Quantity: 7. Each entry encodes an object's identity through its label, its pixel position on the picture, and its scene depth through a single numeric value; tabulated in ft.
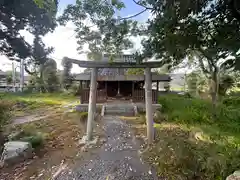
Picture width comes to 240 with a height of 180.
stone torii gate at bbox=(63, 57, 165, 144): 17.22
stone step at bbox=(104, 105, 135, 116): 31.48
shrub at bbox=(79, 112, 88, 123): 26.84
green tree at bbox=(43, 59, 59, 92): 70.79
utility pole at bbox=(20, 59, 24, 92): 70.78
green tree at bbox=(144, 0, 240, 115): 9.21
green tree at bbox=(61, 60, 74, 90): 74.42
